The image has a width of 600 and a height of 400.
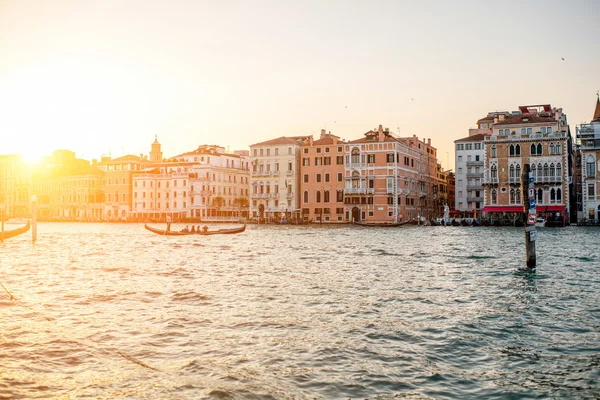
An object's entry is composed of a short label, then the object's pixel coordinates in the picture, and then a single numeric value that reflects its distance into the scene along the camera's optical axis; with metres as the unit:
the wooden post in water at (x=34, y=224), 33.68
